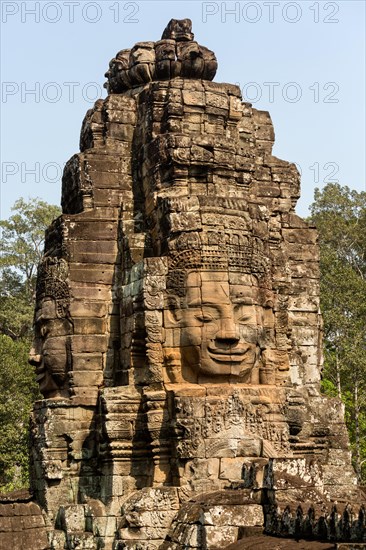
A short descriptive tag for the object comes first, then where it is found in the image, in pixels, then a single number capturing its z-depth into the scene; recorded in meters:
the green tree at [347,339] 33.53
